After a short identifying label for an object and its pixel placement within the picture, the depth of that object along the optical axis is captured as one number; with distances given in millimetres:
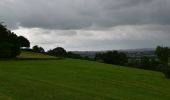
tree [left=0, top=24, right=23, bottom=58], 41070
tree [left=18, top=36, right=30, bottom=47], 56266
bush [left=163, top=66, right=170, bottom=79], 31227
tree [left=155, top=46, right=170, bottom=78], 59908
